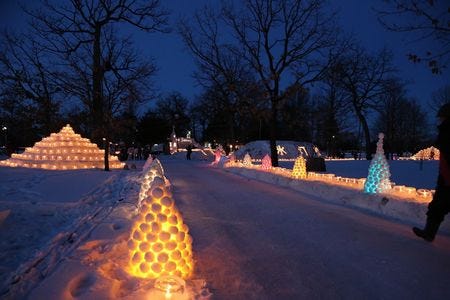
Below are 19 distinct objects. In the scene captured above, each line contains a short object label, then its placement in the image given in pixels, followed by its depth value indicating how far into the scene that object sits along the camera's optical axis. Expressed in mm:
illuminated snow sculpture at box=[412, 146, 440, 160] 37100
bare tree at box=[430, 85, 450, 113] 49188
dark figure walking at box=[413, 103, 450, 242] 5219
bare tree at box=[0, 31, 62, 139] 25078
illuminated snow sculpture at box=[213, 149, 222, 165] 32188
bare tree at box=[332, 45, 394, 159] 37250
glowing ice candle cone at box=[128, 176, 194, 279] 3646
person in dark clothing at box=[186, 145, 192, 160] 49041
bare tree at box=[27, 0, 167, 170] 20219
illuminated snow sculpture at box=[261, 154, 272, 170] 19672
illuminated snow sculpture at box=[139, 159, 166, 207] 7298
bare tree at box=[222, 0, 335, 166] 21641
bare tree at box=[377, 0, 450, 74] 6457
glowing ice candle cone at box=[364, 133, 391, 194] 8891
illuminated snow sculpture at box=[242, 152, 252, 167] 23816
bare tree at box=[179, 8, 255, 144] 23484
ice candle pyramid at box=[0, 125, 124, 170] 20148
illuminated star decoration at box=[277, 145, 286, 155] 42406
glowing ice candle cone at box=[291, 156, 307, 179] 13828
